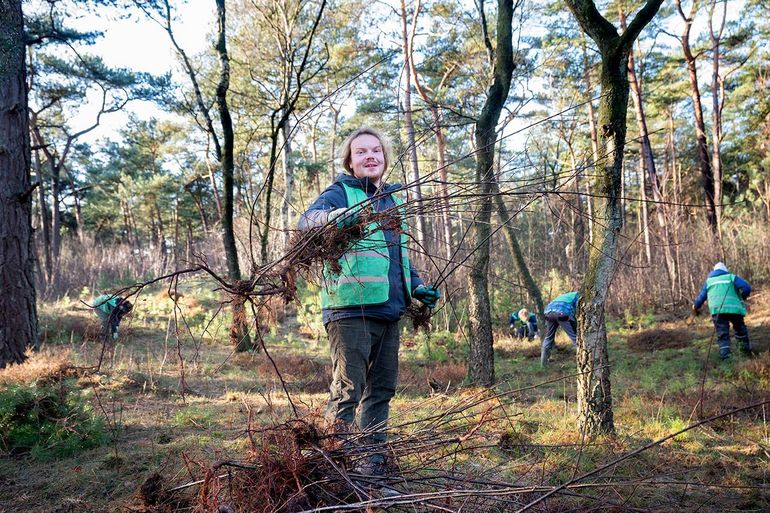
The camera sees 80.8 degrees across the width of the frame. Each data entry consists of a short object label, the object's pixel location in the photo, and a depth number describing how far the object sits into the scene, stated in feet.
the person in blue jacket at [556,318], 25.48
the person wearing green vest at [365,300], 7.45
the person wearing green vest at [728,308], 21.90
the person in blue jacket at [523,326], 34.91
